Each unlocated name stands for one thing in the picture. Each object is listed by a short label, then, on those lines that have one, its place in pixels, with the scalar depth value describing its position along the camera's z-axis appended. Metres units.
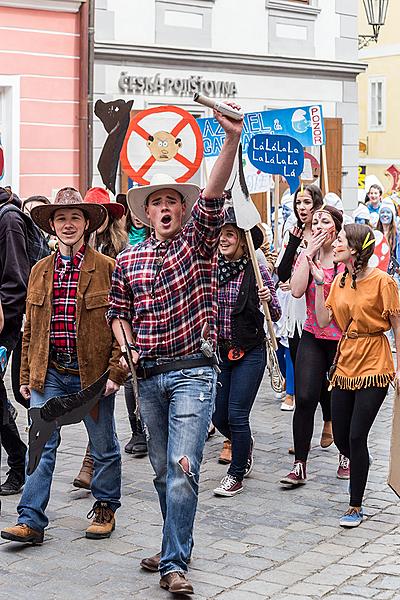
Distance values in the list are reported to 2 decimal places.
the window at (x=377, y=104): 41.16
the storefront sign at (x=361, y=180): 24.84
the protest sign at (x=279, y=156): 10.71
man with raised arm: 5.57
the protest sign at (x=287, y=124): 12.95
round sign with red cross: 6.80
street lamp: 19.78
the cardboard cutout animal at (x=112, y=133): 8.98
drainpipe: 15.57
